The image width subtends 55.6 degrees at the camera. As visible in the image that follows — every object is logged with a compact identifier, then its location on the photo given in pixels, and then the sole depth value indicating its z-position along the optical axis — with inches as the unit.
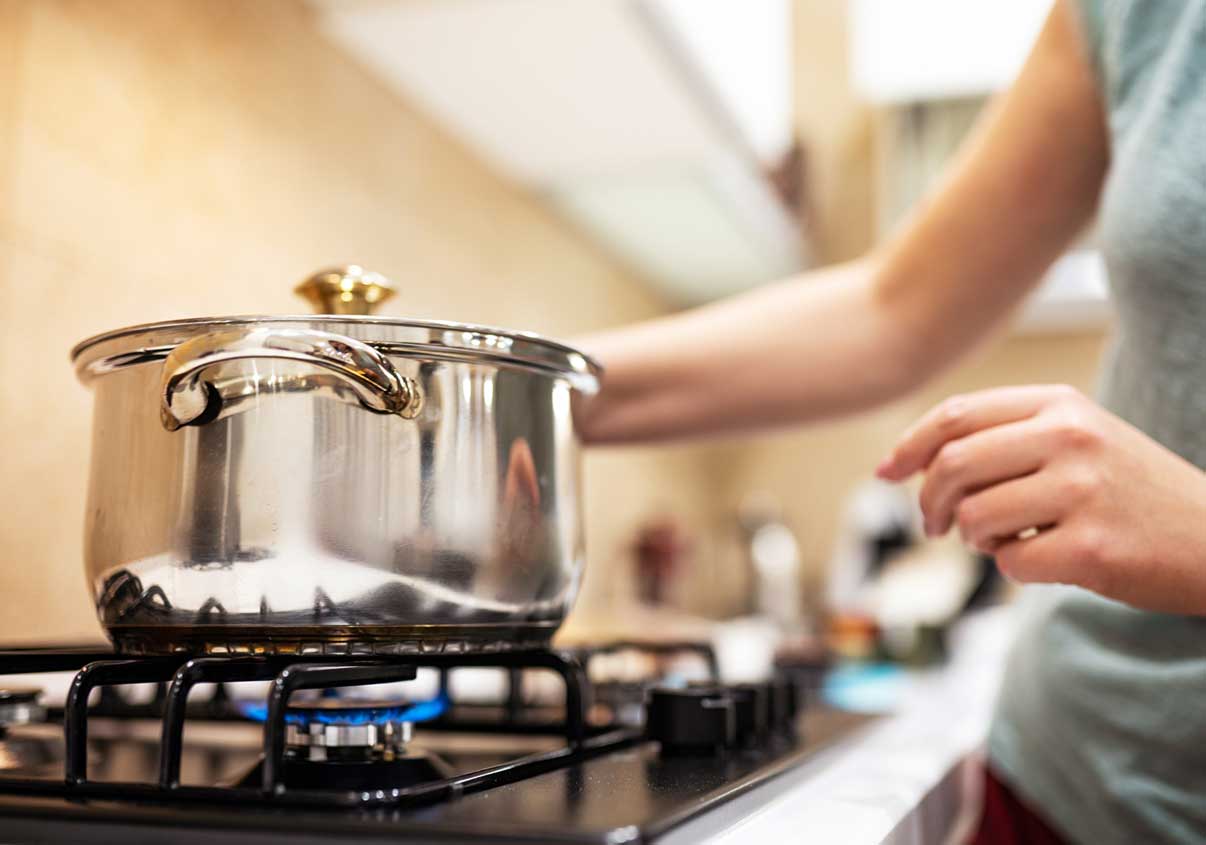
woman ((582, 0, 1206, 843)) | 18.4
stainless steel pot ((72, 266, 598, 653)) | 16.3
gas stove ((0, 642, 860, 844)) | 13.5
